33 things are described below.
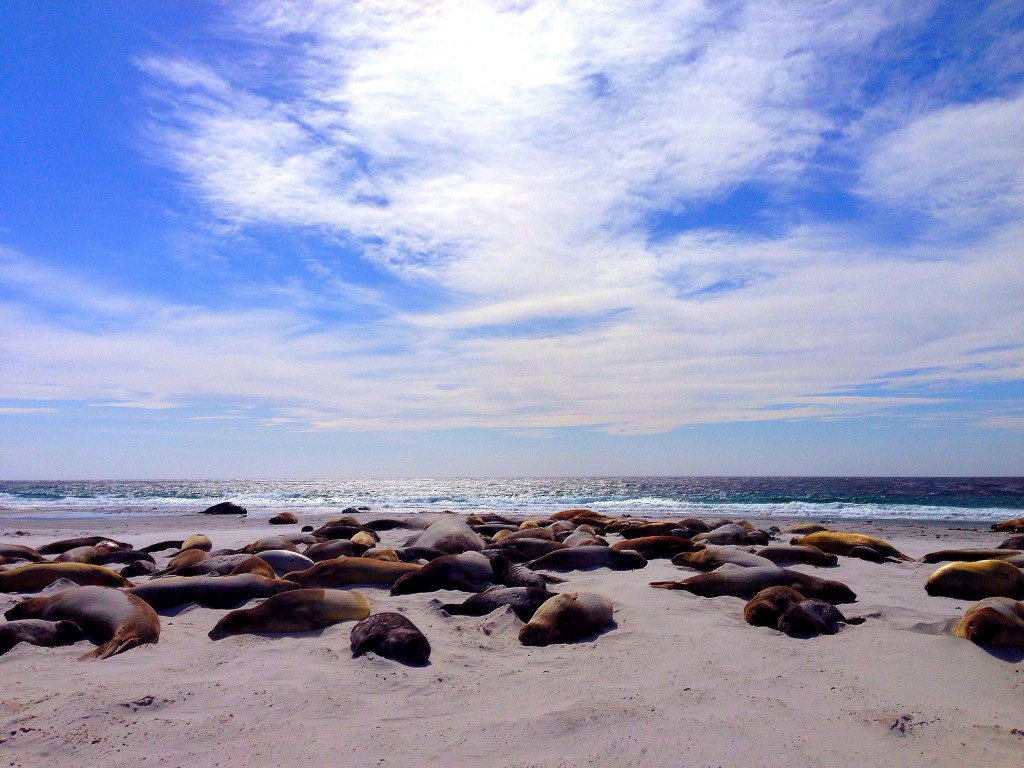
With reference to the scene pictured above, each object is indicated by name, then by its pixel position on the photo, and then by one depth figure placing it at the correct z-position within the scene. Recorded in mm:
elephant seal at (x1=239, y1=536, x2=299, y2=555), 10047
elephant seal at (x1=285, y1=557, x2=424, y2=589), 7559
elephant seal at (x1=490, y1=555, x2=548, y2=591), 7175
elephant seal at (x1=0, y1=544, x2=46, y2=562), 10693
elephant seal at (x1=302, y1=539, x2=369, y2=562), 9711
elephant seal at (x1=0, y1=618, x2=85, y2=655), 5047
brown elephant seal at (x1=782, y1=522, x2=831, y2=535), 15406
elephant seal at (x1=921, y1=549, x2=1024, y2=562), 10570
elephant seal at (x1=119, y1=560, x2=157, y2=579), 9125
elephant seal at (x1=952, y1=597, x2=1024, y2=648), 4926
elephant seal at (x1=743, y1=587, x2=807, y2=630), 5883
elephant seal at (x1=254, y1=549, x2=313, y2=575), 8742
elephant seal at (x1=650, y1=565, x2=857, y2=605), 6957
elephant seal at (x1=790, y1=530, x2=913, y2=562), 11242
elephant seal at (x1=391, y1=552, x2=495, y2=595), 7387
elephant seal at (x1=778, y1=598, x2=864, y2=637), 5574
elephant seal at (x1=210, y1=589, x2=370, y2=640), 5551
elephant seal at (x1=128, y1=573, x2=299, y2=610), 6672
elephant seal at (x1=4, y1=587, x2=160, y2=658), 5184
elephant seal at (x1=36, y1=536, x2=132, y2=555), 12621
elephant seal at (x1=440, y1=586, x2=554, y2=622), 6180
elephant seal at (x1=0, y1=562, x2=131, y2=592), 7438
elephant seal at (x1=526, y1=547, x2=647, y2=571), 9359
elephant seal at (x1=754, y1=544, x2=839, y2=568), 10084
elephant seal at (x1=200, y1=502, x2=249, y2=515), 26062
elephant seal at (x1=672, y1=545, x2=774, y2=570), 8484
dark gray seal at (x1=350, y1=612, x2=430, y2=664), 4785
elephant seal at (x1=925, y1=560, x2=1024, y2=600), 7262
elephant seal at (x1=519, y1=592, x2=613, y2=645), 5406
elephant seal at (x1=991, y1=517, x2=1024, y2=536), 17219
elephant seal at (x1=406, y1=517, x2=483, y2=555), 10203
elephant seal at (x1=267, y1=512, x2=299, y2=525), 21297
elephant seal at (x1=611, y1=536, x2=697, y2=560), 10867
